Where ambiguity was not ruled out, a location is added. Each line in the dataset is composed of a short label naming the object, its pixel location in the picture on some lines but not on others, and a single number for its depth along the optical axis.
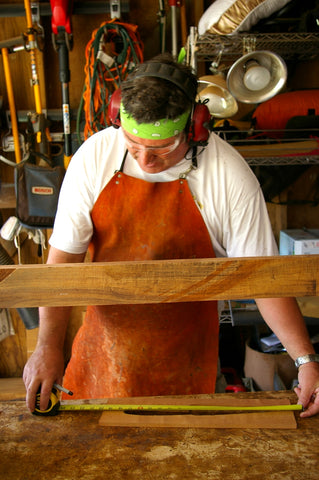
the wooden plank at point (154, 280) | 0.80
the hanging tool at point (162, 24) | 2.51
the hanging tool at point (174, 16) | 2.49
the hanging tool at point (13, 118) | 2.65
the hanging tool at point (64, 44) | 2.38
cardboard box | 2.44
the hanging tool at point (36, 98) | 2.47
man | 1.50
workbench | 0.88
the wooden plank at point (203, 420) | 1.04
